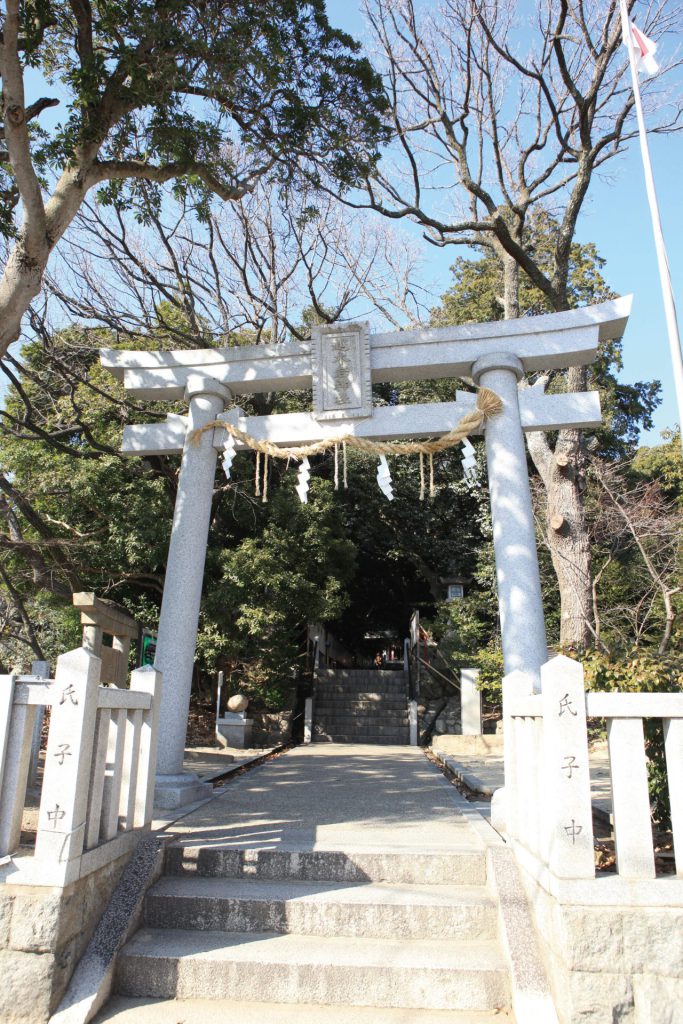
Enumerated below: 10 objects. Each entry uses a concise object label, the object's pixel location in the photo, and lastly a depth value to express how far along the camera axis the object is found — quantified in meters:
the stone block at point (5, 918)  3.09
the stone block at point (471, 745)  10.43
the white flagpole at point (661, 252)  7.01
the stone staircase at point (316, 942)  3.12
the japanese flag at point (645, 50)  7.53
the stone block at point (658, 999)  2.77
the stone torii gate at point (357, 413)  5.66
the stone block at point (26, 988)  3.04
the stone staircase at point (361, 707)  12.85
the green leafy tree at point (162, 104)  4.89
